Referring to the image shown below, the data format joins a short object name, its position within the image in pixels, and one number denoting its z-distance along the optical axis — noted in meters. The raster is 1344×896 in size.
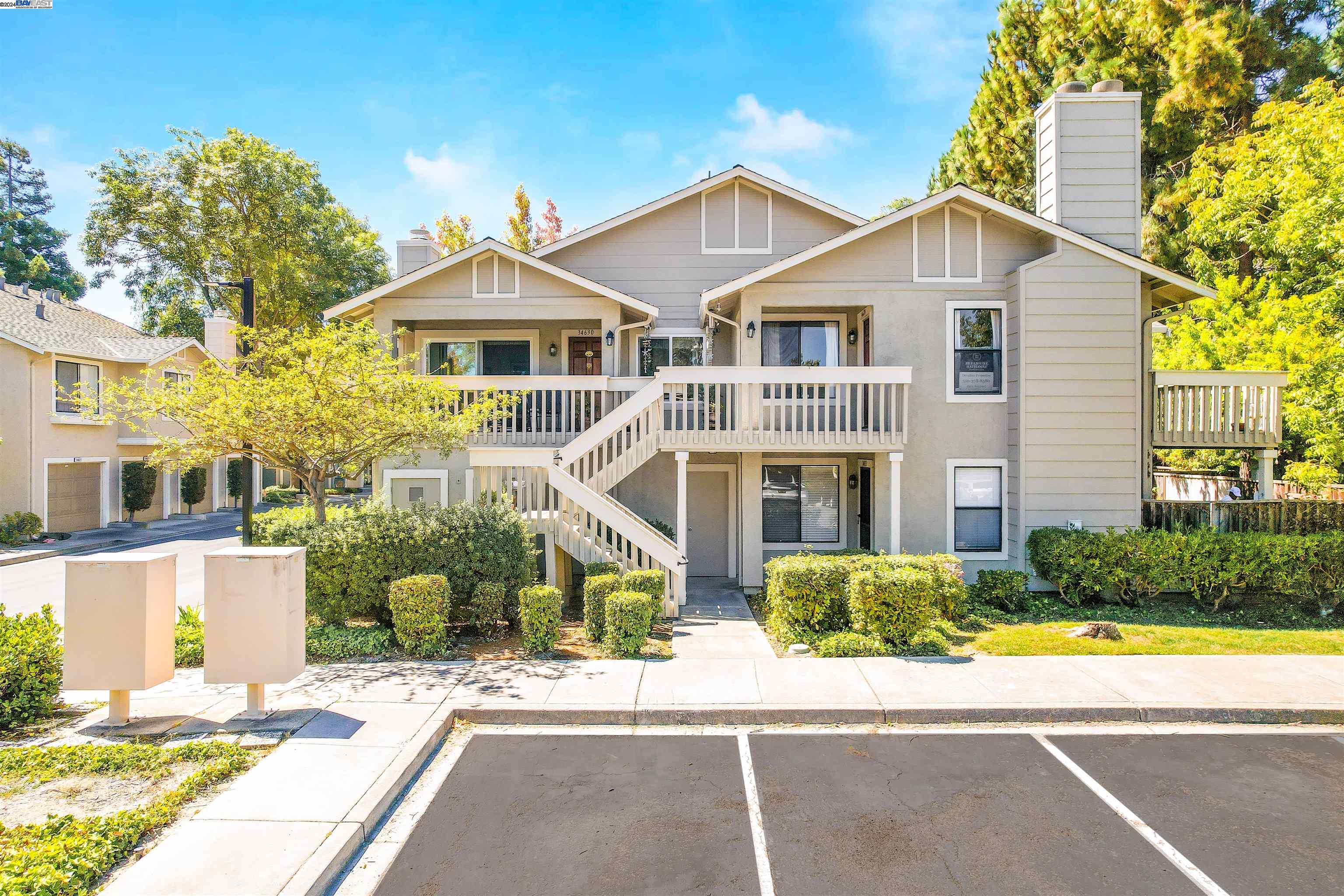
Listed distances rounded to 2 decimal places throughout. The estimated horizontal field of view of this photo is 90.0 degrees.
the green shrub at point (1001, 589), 10.72
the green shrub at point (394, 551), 8.40
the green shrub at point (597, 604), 8.50
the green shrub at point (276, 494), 25.98
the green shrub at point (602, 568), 9.59
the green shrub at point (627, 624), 8.00
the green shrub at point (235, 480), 29.25
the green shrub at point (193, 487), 25.52
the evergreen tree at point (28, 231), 42.41
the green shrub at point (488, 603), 8.55
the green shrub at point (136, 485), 22.89
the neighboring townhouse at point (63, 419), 19.59
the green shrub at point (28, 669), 5.85
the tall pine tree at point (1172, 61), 19.73
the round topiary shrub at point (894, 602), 8.07
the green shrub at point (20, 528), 18.20
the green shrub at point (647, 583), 8.96
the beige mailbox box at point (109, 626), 5.66
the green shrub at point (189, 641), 7.73
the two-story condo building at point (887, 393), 11.27
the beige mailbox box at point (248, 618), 5.95
